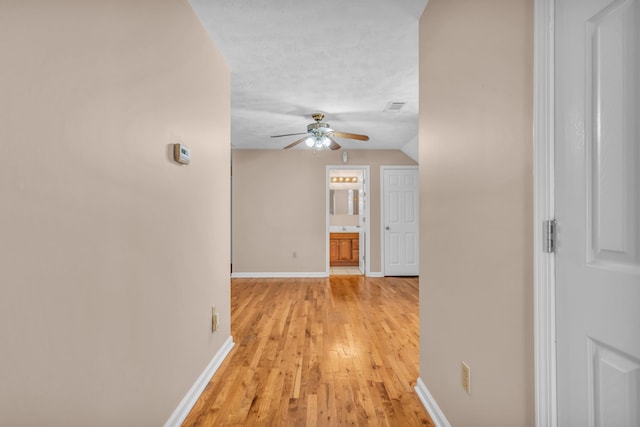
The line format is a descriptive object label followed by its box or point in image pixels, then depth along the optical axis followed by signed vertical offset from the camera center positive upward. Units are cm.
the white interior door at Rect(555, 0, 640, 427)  72 +1
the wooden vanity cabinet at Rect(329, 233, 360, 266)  712 -73
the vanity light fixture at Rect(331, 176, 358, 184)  776 +82
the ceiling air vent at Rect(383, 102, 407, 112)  360 +120
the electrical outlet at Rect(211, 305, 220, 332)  230 -73
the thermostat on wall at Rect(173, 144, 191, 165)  169 +32
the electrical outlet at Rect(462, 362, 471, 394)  137 -69
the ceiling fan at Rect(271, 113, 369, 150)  393 +98
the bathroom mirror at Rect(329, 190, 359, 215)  782 +28
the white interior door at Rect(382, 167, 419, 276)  596 -13
